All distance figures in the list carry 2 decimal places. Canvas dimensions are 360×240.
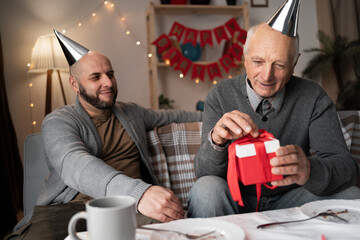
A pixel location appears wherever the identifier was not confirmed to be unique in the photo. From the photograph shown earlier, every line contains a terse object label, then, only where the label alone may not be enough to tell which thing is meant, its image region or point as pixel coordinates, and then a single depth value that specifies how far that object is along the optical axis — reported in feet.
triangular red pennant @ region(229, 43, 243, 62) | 10.43
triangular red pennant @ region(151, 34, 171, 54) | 9.96
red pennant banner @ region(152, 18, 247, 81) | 10.24
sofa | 5.56
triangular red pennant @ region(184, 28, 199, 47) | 10.55
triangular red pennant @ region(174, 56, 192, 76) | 10.30
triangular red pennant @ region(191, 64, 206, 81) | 10.60
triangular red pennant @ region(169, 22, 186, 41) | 10.28
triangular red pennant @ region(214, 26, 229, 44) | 10.61
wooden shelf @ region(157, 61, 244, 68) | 10.13
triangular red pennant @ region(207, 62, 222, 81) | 10.64
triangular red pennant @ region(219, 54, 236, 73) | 10.56
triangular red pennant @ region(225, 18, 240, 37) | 10.58
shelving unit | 9.87
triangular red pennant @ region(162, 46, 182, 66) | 10.18
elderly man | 3.00
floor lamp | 8.64
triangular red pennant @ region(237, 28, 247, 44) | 10.33
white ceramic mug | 1.64
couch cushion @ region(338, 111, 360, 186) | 5.66
